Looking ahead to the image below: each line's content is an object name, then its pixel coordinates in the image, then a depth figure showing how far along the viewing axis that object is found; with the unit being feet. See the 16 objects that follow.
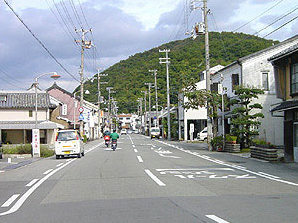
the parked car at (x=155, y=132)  203.62
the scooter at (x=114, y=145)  96.99
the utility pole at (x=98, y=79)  211.78
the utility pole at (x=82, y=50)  148.15
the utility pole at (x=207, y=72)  97.86
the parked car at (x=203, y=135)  157.17
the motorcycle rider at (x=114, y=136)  96.68
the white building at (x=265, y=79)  102.17
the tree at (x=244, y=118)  85.97
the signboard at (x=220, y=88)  95.76
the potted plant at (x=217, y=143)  93.43
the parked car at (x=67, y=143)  76.79
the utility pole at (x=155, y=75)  208.48
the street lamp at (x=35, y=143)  83.82
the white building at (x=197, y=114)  163.53
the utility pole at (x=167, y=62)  176.76
